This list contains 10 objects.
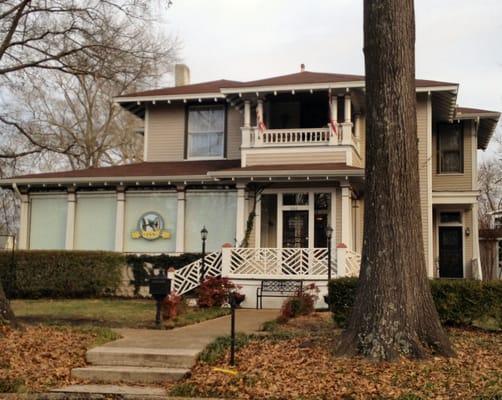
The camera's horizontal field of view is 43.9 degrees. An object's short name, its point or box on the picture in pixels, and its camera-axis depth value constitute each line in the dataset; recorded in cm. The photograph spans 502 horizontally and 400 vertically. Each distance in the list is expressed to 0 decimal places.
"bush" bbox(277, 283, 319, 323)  1395
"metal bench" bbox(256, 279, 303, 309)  1758
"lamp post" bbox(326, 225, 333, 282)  1588
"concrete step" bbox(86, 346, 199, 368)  891
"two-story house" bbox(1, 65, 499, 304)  1882
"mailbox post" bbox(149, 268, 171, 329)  1223
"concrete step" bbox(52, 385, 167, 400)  765
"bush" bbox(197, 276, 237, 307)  1662
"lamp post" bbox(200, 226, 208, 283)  1730
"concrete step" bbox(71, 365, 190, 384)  840
